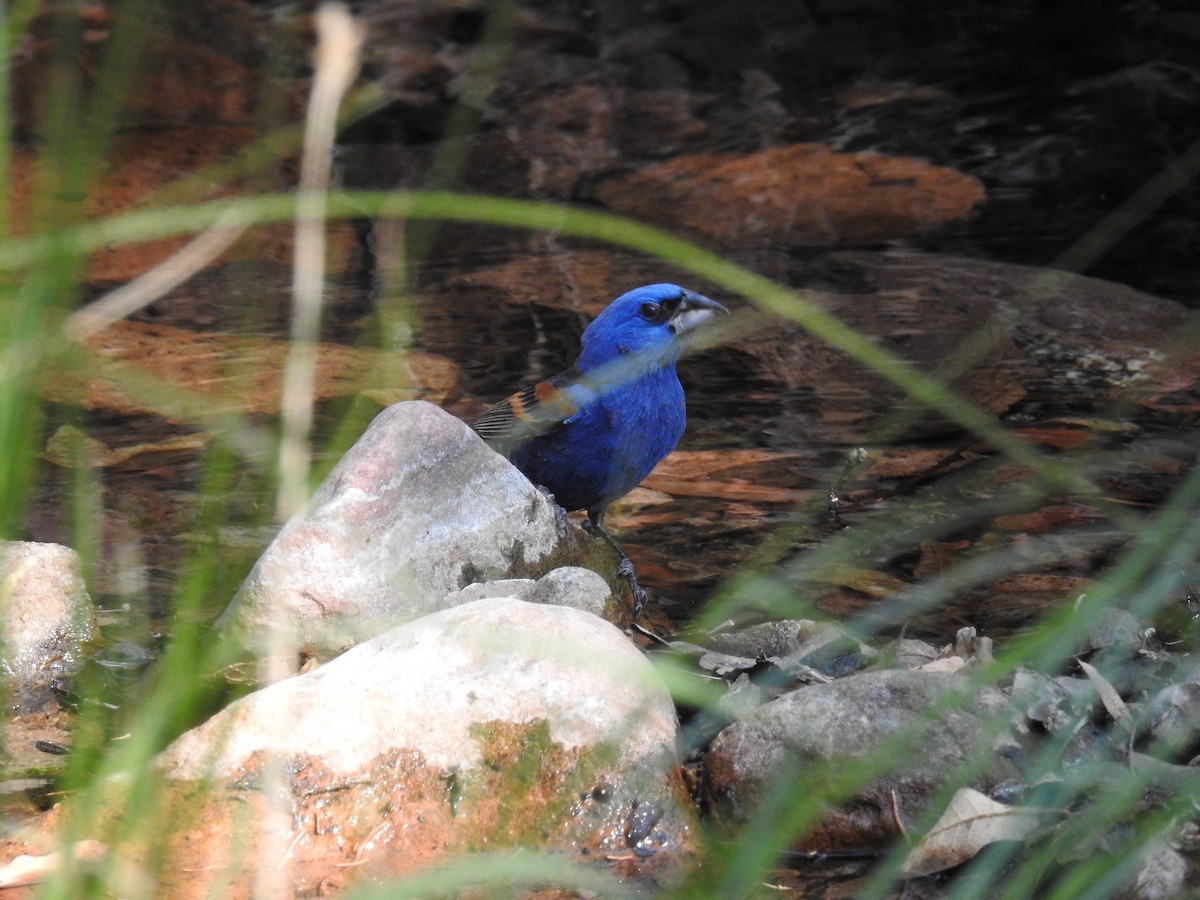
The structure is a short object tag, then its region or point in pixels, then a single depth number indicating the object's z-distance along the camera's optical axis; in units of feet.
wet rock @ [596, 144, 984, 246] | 49.67
